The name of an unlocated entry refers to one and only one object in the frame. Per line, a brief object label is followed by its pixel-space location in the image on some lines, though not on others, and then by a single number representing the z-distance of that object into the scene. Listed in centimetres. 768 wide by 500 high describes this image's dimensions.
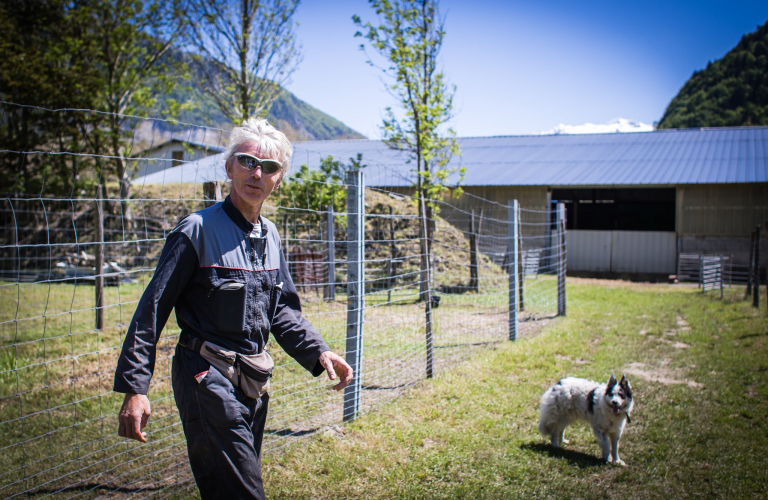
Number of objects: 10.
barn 1873
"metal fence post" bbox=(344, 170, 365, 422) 436
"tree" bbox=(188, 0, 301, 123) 1144
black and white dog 399
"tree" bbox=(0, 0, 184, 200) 1436
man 189
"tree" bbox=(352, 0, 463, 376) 980
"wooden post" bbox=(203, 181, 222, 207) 377
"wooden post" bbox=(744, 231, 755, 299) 1225
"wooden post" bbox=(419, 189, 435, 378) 563
